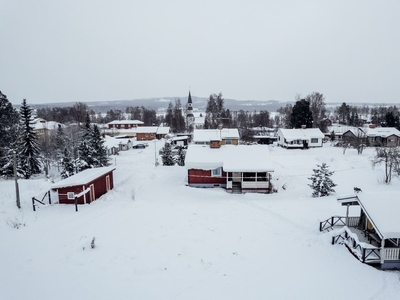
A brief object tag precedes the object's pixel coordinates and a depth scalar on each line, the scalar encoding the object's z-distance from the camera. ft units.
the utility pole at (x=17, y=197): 55.19
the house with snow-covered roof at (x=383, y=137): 158.61
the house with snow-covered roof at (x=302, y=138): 159.53
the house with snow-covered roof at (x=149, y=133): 226.79
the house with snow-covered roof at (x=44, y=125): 235.11
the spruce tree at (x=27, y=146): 103.30
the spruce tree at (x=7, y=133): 91.40
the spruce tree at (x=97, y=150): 101.65
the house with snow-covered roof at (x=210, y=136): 146.25
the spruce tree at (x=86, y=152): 98.19
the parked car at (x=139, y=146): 192.10
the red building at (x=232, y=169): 81.30
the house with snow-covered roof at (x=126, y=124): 300.38
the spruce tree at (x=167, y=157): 116.88
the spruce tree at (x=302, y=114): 184.24
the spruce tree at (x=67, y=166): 92.00
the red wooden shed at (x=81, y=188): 62.54
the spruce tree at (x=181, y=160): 118.52
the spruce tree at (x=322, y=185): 71.92
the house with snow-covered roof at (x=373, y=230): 36.88
